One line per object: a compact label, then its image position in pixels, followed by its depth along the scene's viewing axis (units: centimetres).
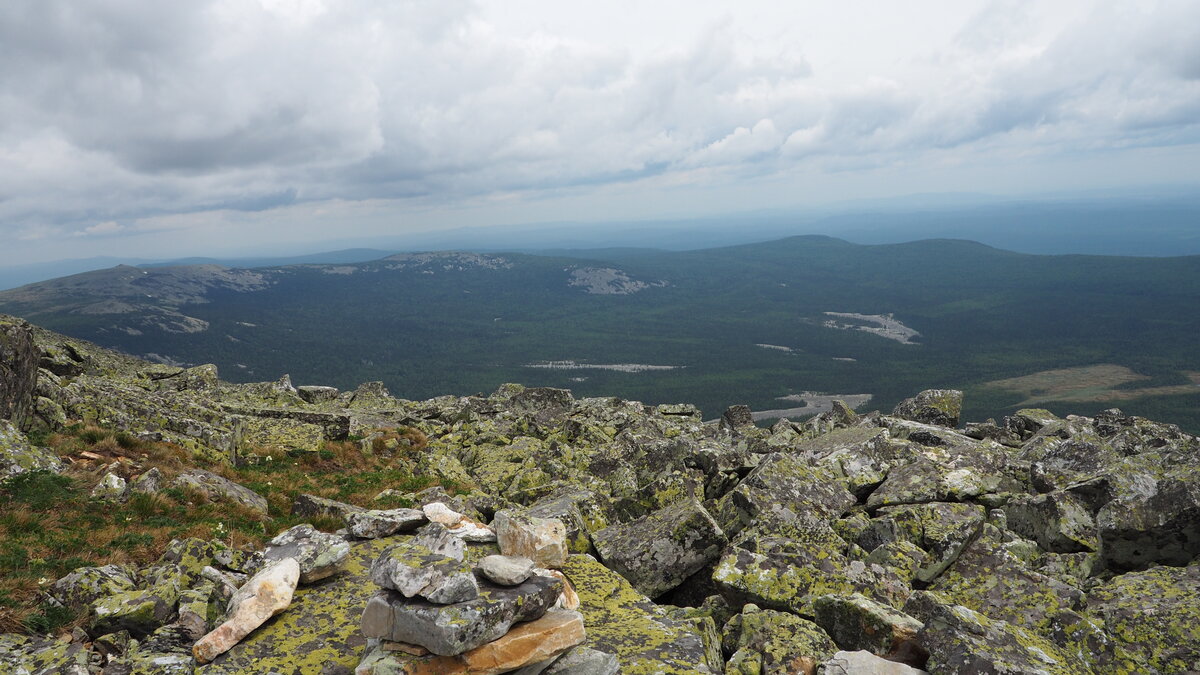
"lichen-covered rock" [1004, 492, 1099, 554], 1496
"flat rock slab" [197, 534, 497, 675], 856
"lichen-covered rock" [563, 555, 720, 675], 872
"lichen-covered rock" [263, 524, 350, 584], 1066
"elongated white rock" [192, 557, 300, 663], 874
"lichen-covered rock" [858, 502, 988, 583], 1413
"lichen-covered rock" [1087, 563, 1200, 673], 974
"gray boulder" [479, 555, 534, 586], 811
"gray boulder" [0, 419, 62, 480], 1675
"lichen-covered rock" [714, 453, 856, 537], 1606
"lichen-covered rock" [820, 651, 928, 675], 901
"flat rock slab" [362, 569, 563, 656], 745
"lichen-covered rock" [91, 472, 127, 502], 1664
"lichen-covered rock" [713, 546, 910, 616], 1244
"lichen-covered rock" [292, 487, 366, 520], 1811
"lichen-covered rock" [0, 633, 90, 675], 908
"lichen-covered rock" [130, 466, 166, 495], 1759
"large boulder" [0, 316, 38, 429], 2120
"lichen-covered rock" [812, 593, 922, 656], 1014
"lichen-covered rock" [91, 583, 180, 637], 1034
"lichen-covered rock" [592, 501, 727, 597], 1407
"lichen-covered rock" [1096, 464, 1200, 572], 1301
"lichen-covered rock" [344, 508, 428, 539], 1260
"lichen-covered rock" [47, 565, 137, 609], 1098
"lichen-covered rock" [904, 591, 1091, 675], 865
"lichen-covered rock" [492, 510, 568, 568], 1032
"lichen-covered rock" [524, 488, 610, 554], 1470
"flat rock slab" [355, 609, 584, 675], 762
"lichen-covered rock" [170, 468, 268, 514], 1855
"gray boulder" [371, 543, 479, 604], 771
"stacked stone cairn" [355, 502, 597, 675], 759
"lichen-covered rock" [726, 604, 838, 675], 998
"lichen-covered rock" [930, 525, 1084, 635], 1153
